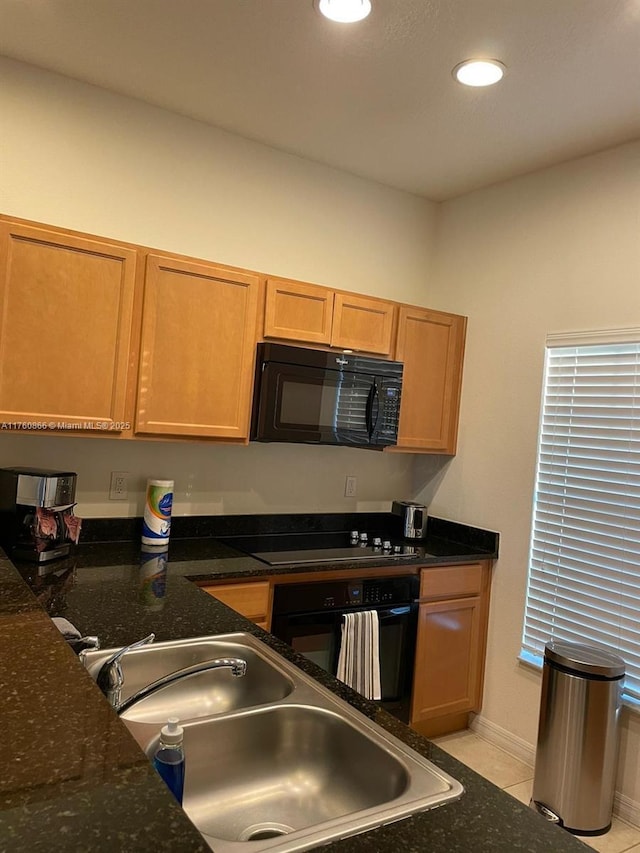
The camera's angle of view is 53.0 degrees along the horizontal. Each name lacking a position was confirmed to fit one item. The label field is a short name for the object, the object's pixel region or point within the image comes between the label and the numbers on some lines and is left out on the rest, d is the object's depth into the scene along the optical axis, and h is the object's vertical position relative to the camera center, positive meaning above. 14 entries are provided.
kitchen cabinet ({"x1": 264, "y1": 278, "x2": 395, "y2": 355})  2.86 +0.52
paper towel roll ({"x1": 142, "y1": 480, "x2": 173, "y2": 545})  2.74 -0.42
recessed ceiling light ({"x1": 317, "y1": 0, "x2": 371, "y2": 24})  2.00 +1.33
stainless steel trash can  2.51 -1.15
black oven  2.66 -0.82
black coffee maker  2.35 -0.39
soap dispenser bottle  0.95 -0.51
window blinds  2.70 -0.23
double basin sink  1.16 -0.66
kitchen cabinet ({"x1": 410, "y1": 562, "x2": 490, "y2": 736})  3.05 -1.02
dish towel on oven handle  2.75 -0.96
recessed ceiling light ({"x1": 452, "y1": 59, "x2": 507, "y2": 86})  2.28 +1.34
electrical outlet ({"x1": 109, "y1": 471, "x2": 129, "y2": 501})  2.86 -0.33
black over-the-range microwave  2.80 +0.15
